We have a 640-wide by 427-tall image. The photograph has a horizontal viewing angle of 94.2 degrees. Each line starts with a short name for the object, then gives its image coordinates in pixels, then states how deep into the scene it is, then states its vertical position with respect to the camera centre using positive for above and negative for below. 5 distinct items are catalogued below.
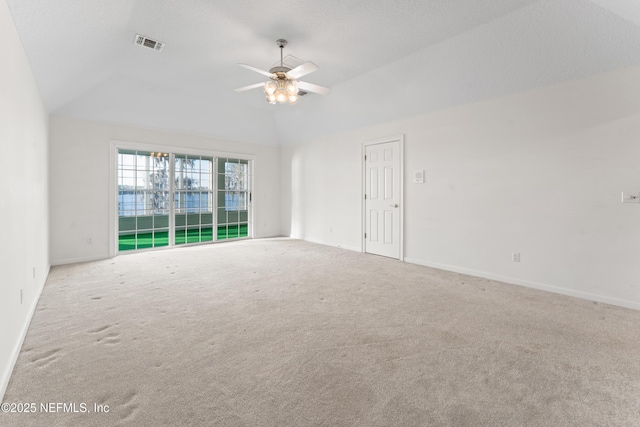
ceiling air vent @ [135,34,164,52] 3.54 +2.01
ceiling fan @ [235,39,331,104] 3.26 +1.41
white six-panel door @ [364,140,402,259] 5.32 +0.15
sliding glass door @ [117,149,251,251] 5.85 +0.18
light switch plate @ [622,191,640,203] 3.07 +0.11
